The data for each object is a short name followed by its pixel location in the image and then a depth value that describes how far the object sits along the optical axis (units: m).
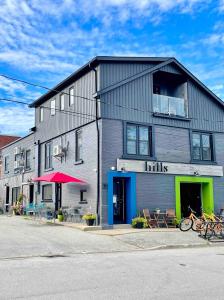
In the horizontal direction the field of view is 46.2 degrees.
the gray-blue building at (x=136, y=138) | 13.39
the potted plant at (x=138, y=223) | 12.91
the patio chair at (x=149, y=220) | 13.34
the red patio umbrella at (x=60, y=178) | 13.47
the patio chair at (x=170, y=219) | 13.82
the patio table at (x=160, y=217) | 13.57
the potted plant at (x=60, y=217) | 14.79
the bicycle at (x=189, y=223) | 12.34
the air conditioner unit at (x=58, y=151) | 15.76
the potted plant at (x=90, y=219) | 12.67
